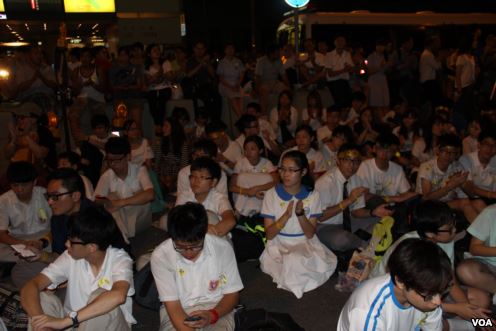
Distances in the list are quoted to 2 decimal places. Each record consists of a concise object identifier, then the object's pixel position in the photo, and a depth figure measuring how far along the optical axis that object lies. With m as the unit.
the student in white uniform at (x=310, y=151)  6.67
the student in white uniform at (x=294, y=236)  4.77
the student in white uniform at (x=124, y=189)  5.69
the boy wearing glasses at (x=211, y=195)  4.63
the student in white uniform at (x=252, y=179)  6.18
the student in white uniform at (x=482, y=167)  6.03
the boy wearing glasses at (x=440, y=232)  3.47
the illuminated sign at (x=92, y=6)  15.36
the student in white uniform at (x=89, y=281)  3.13
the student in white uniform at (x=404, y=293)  2.49
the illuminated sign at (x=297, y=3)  9.98
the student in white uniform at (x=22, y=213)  4.85
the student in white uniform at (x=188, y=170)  5.61
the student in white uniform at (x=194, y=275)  3.27
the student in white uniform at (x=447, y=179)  5.63
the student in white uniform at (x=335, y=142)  6.76
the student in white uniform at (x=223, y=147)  7.11
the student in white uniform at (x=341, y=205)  5.25
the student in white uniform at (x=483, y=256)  3.97
